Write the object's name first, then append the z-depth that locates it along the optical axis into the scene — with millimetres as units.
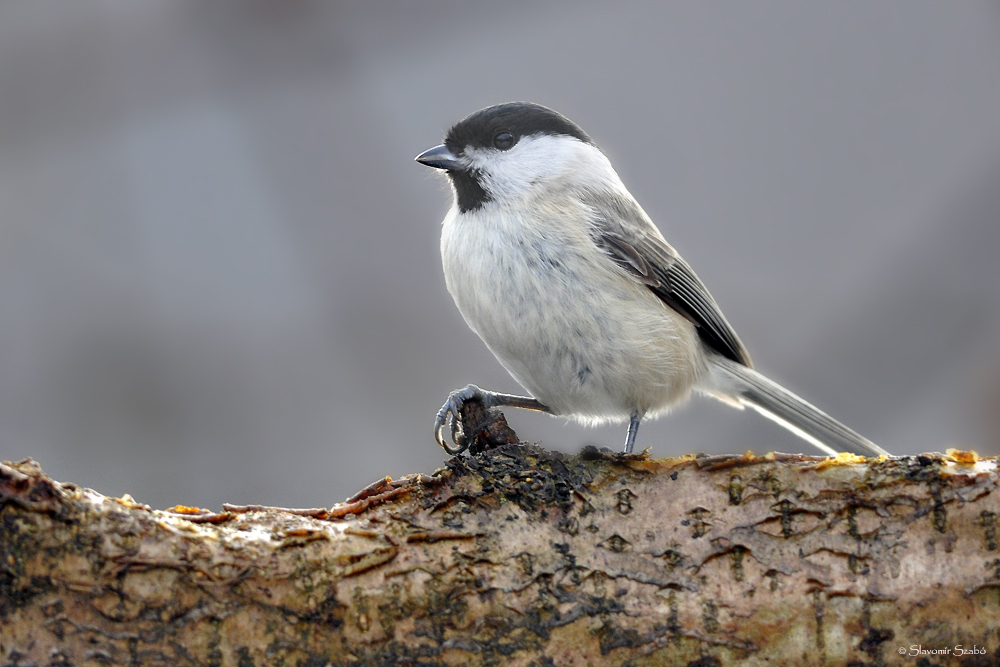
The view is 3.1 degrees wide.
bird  3228
